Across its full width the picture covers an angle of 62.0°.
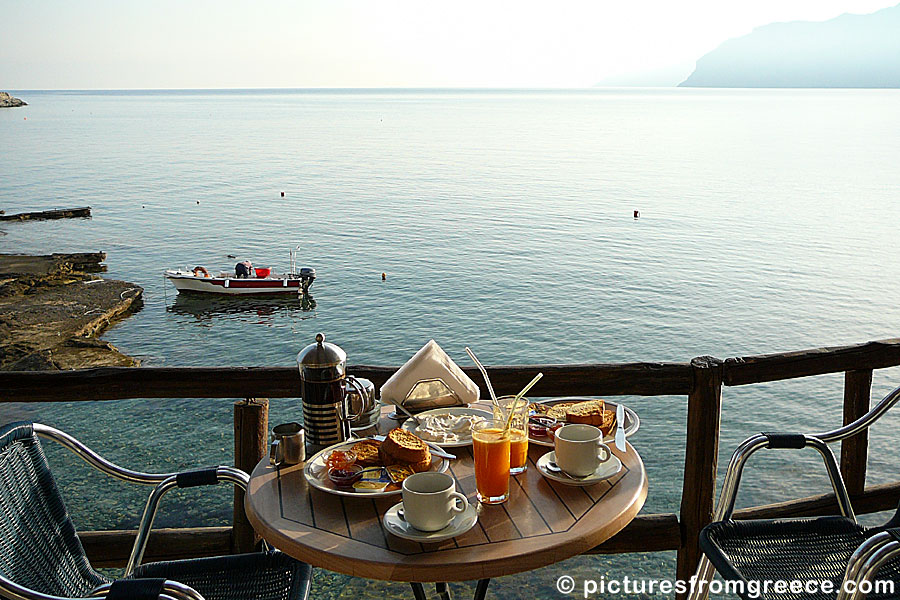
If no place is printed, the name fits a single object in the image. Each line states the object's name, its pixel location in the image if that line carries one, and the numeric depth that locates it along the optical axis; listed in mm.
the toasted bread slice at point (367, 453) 1934
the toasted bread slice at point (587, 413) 2129
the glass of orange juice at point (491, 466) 1735
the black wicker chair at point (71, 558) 1767
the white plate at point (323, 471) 1769
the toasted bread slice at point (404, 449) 1875
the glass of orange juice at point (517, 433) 1867
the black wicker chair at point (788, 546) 2041
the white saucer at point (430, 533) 1560
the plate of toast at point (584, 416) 2127
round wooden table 1500
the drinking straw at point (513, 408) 1784
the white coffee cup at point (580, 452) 1836
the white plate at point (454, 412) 2197
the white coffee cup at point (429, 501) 1566
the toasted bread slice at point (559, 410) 2184
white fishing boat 24328
